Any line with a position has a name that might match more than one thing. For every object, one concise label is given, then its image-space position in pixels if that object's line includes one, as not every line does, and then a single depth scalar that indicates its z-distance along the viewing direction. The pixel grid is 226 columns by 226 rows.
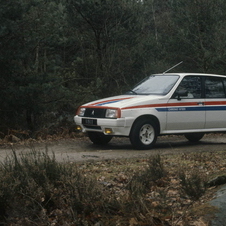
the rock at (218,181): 8.66
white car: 16.46
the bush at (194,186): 8.14
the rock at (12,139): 20.24
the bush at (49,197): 7.17
